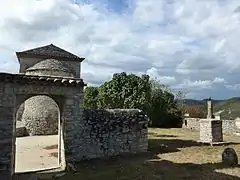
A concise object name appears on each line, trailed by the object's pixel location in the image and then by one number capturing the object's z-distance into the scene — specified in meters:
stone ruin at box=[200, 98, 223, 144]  12.92
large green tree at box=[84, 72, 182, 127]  21.29
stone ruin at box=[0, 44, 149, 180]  8.43
